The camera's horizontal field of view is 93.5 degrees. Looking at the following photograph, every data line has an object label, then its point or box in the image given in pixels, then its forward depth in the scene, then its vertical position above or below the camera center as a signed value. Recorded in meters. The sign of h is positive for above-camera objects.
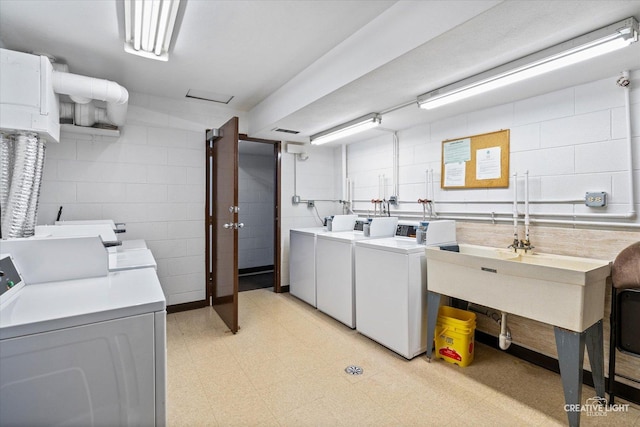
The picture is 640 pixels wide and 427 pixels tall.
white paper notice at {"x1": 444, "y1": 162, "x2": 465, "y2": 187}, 2.99 +0.34
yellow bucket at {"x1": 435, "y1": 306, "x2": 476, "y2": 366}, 2.38 -1.05
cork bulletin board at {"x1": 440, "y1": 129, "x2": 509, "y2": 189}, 2.68 +0.45
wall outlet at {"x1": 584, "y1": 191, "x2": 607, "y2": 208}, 2.11 +0.06
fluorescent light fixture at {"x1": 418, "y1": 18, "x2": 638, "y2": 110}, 1.54 +0.88
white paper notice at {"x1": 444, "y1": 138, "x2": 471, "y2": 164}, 2.93 +0.57
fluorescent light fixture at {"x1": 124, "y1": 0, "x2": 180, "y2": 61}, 1.77 +1.21
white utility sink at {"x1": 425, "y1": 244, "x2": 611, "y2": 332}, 1.73 -0.50
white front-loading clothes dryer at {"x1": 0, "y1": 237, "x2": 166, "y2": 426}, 1.00 -0.53
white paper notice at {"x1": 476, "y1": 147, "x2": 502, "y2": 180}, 2.71 +0.41
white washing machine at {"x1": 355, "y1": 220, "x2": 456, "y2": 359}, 2.47 -0.70
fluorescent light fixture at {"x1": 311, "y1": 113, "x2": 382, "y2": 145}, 3.04 +0.89
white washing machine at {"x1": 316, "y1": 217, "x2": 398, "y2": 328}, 3.07 -0.65
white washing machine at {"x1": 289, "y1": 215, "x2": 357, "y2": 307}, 3.71 -0.62
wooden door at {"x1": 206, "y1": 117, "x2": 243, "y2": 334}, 2.99 -0.15
